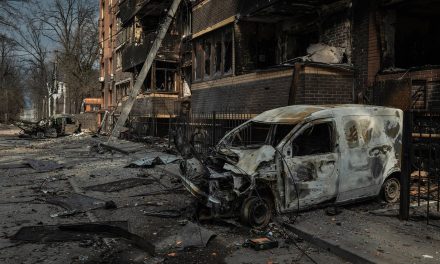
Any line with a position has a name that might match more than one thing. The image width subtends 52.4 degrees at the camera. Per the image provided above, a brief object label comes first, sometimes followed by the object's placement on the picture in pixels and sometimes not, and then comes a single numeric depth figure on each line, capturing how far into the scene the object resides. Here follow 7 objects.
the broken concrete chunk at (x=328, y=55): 11.40
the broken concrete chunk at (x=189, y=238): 5.80
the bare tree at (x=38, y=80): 67.19
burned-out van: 6.66
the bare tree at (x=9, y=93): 76.64
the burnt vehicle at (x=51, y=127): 35.44
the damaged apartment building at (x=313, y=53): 10.54
